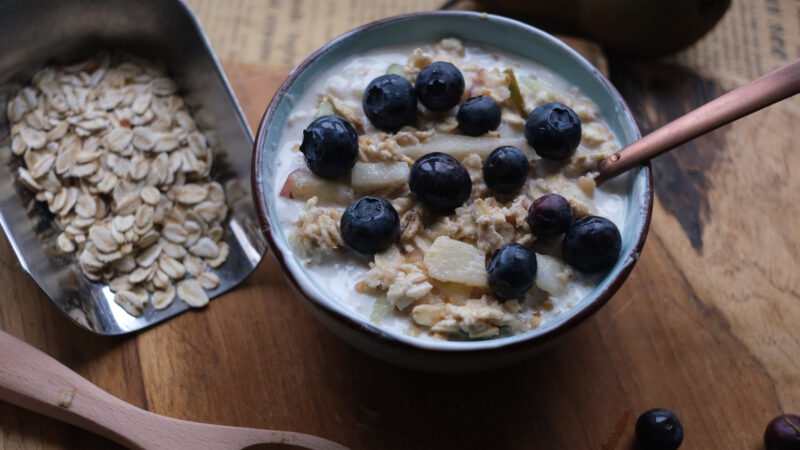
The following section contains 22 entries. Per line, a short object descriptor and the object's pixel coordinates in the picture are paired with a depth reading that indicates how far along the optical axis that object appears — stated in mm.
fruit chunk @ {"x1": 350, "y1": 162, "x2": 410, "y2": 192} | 363
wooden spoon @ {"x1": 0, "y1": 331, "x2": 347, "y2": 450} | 370
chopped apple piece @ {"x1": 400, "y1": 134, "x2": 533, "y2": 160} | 369
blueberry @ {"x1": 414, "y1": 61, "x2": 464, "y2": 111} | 371
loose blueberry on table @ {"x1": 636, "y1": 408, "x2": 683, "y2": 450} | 373
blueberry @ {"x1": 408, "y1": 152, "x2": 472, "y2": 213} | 350
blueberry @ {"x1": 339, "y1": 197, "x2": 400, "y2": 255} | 345
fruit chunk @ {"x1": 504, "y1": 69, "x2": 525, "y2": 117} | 383
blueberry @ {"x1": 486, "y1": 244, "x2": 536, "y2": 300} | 338
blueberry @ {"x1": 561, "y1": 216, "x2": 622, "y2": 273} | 344
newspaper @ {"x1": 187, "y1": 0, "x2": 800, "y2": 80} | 495
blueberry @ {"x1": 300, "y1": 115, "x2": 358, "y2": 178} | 354
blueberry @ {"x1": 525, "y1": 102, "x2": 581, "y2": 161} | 362
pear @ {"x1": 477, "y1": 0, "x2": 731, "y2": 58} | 460
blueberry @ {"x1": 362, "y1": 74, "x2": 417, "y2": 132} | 369
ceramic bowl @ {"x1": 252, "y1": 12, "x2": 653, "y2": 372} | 339
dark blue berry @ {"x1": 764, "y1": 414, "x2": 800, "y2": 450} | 373
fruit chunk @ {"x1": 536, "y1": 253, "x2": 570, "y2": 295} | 351
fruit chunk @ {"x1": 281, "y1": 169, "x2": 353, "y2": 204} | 366
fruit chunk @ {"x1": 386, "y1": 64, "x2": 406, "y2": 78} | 390
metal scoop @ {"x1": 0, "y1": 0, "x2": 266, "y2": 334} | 402
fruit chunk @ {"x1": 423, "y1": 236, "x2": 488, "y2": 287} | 346
